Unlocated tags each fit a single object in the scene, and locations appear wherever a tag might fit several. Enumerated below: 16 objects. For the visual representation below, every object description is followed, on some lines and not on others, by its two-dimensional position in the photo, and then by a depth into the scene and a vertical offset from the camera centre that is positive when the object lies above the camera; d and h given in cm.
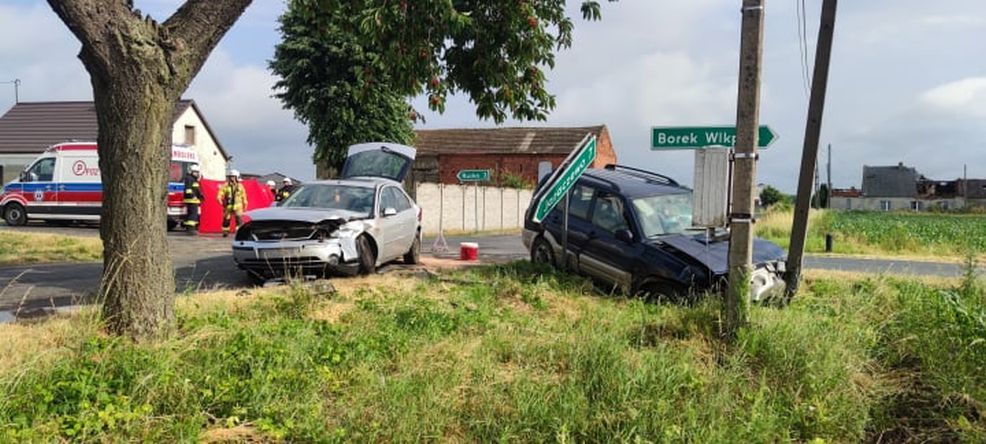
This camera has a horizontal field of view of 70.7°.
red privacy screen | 1856 -54
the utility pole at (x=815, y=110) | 830 +112
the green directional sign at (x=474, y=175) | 1631 +49
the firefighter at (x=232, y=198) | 1756 -20
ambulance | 2006 -2
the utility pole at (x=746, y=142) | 585 +51
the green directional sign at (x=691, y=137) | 859 +80
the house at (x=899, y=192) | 9619 +188
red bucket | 1302 -106
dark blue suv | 796 -55
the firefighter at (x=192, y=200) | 1783 -27
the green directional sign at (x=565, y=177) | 934 +28
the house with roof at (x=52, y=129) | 3772 +336
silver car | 888 -52
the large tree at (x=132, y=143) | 505 +34
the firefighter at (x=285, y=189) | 2022 +8
